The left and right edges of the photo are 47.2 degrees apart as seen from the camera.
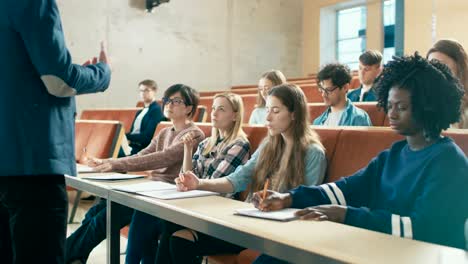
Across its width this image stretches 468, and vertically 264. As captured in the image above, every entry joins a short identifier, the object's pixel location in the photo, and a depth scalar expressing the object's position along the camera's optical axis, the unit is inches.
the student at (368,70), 151.6
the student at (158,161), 103.3
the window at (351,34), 364.5
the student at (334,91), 116.9
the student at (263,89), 149.2
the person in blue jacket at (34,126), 63.6
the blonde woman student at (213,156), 95.5
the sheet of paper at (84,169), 99.7
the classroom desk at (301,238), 42.3
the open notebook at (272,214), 57.0
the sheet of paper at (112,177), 88.6
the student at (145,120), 182.6
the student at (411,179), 53.9
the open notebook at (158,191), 70.8
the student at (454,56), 96.5
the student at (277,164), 79.6
